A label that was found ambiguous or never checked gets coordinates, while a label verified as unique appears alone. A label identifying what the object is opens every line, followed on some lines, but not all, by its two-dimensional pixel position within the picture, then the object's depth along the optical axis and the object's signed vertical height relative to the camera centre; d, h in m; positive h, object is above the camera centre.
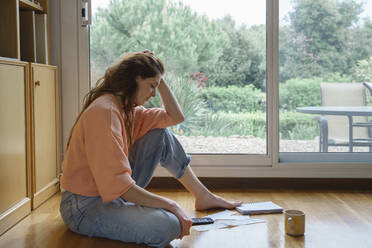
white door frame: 3.30 +0.11
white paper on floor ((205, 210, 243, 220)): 2.53 -0.52
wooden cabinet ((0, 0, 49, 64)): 2.56 +0.49
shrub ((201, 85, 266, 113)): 3.39 +0.11
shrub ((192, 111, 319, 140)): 3.38 -0.07
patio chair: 3.33 -0.03
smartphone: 2.42 -0.51
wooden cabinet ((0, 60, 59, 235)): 2.33 -0.11
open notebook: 2.66 -0.50
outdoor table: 3.32 +0.02
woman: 1.94 -0.20
